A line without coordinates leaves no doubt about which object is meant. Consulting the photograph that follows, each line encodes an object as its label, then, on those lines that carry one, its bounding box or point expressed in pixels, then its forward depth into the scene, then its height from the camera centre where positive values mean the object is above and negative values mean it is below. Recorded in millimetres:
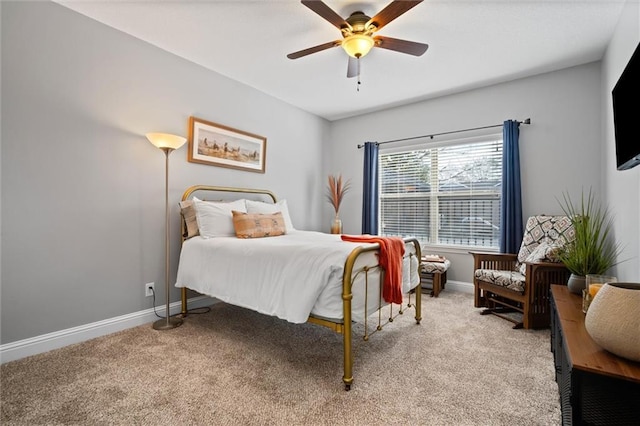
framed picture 3277 +813
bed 1812 -392
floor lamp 2620 +342
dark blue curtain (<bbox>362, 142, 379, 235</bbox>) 4637 +371
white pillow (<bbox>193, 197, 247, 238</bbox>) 2891 -57
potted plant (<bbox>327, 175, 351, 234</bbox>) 4645 +351
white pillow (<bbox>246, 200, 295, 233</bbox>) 3469 +61
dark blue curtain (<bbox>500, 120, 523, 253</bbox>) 3441 +251
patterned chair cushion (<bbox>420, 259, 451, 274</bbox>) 3650 -648
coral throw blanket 2133 -394
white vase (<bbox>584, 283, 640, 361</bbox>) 1032 -385
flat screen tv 1460 +557
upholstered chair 2666 -581
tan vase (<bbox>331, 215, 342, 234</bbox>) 4609 -201
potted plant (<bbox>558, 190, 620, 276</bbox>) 2072 -266
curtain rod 3459 +1135
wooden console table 991 -595
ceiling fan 2061 +1393
